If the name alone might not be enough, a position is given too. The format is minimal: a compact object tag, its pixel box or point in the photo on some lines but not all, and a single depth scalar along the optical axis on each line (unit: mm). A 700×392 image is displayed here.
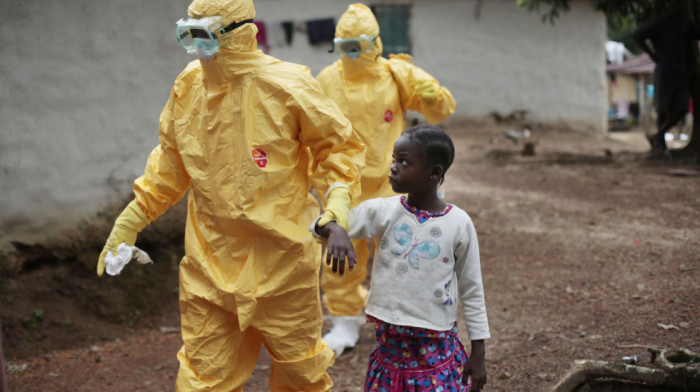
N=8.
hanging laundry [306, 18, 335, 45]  11000
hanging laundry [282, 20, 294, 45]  10773
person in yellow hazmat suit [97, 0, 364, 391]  2613
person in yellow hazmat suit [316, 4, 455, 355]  4266
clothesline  10430
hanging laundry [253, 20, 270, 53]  10266
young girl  2297
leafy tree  8727
